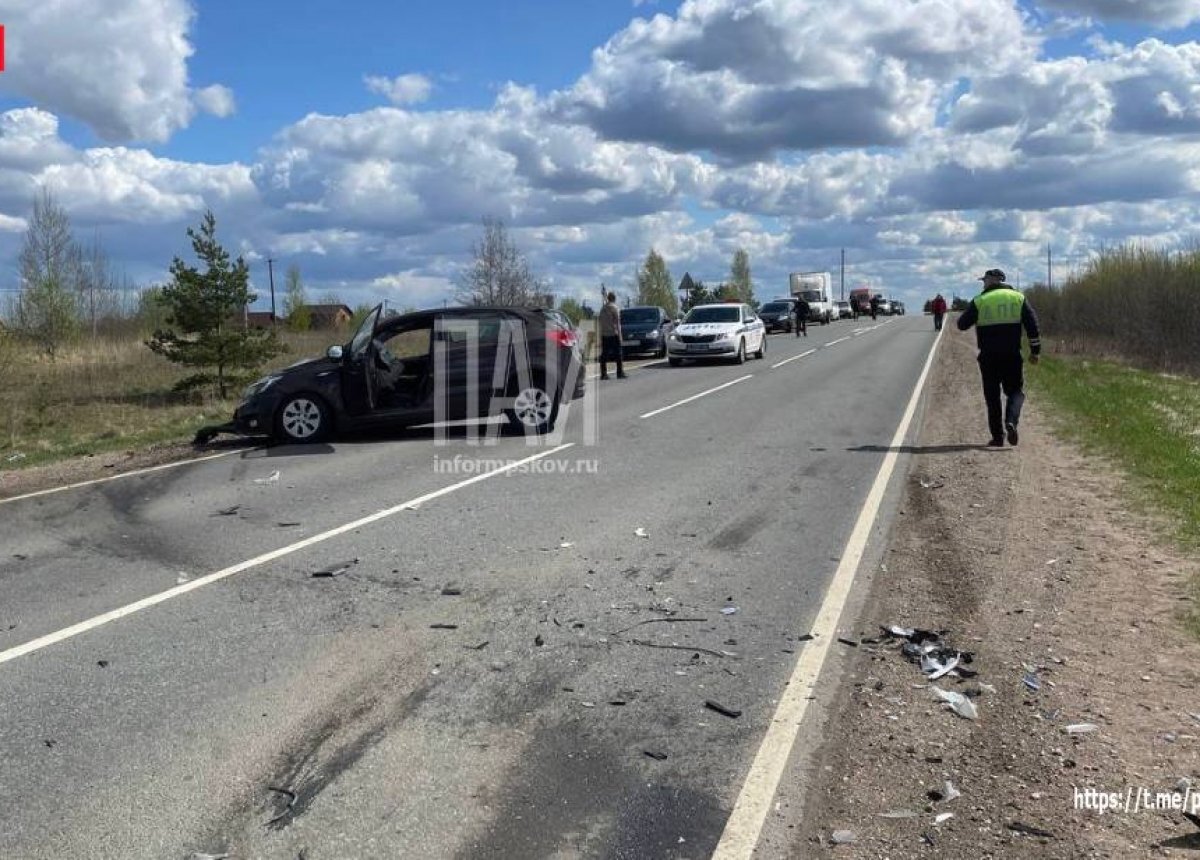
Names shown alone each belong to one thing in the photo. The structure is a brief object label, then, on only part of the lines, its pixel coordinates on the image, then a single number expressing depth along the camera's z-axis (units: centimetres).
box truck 6287
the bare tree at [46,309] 3306
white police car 2734
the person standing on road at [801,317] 4606
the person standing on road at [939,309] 4659
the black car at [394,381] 1325
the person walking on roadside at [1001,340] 1177
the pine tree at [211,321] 2150
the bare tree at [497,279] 4369
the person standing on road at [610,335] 2269
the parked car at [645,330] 3275
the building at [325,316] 6994
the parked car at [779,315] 5097
